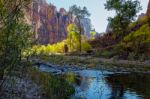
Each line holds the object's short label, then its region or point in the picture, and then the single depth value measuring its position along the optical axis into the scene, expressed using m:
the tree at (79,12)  45.87
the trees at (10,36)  5.68
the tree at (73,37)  45.30
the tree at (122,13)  39.63
